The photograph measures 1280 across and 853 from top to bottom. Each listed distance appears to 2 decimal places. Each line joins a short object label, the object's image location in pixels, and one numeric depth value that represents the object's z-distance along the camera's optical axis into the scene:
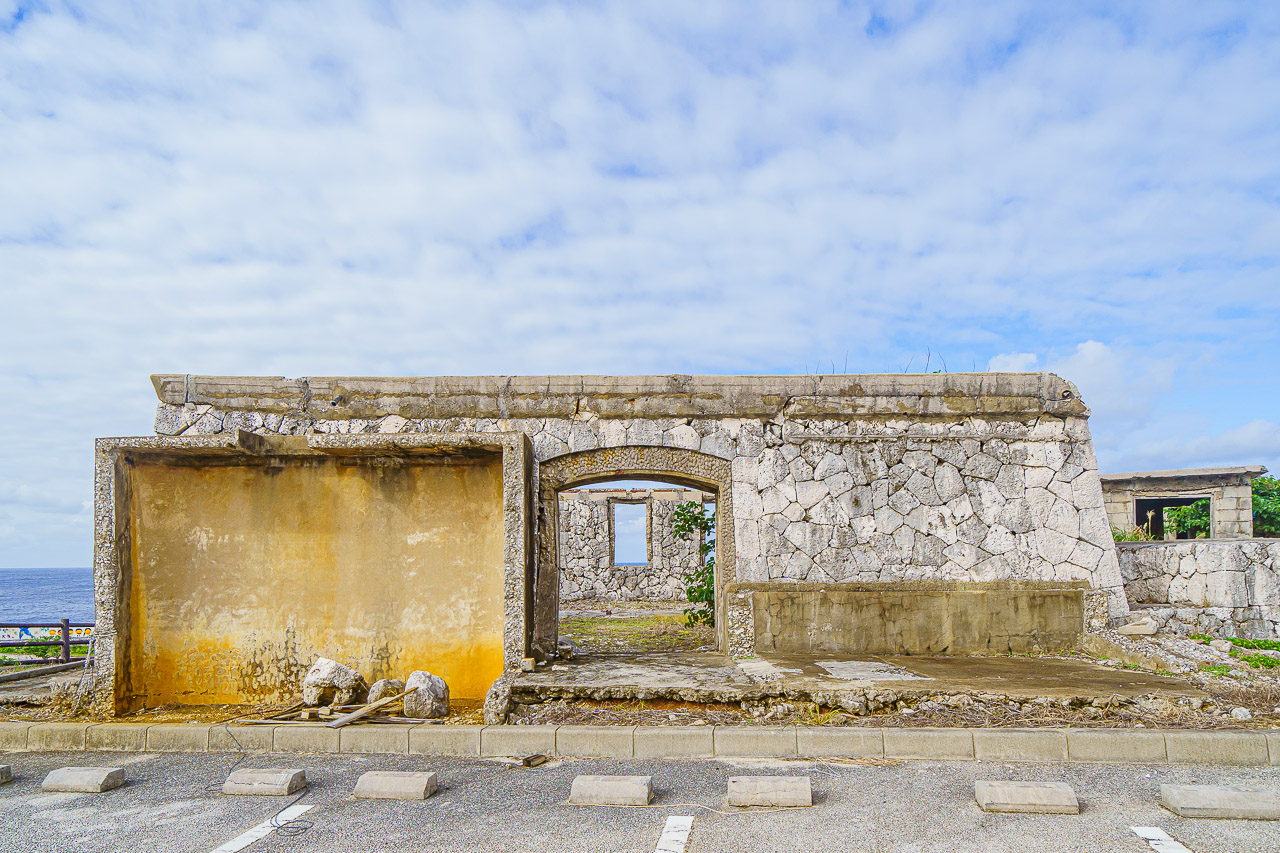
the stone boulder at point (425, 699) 6.39
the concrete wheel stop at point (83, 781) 4.93
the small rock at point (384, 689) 6.65
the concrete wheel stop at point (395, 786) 4.68
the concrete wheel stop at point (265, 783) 4.81
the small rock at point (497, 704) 6.25
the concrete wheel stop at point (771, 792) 4.45
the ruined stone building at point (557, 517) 7.48
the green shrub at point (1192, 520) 16.06
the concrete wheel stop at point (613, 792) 4.55
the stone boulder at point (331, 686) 6.59
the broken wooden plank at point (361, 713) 6.10
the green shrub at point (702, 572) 10.45
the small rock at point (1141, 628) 8.59
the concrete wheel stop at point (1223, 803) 4.16
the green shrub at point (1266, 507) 16.30
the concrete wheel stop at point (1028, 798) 4.29
